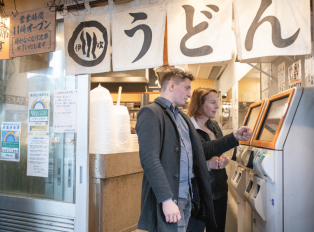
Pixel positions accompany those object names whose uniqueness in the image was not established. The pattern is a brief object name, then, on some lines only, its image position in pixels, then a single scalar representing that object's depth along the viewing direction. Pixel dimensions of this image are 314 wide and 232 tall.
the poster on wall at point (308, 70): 2.09
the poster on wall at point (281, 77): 2.83
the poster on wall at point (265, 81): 3.43
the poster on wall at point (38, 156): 2.44
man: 1.53
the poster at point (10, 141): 2.56
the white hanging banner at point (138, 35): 2.19
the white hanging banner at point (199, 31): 2.02
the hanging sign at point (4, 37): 2.59
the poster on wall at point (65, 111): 2.34
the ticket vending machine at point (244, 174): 2.46
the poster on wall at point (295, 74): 2.39
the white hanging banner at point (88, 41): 2.33
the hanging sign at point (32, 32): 2.43
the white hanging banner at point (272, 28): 1.82
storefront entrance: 2.29
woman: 2.02
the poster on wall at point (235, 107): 5.08
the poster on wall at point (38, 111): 2.45
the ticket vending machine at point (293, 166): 1.80
